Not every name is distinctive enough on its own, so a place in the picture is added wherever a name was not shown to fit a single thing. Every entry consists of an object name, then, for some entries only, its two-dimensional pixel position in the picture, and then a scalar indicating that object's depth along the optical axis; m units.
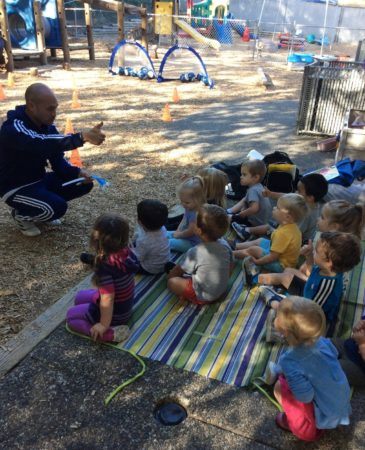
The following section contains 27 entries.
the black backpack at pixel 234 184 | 4.99
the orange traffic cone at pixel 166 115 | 8.40
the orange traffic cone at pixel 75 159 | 5.88
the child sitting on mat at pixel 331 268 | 2.62
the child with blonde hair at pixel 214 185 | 3.93
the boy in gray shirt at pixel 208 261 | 2.95
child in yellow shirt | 3.30
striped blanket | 2.61
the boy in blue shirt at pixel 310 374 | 2.03
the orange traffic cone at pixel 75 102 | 9.01
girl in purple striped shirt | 2.56
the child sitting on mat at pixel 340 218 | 3.19
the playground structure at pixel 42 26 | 13.73
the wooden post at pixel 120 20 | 14.43
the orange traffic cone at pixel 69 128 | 6.75
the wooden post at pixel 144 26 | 15.40
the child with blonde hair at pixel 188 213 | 3.62
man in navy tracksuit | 3.67
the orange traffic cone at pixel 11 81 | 10.71
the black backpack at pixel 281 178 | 4.65
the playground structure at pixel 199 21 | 17.31
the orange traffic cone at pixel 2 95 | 9.24
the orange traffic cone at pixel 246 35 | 24.64
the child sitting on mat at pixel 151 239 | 3.24
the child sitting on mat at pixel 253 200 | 4.12
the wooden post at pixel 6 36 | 11.94
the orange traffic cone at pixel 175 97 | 10.02
